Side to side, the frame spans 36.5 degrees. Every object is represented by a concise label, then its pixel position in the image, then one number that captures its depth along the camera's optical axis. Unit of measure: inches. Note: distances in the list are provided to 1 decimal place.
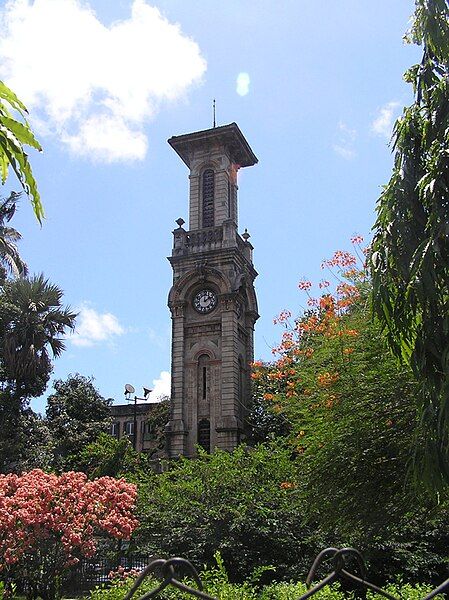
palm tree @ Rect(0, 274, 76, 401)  1121.4
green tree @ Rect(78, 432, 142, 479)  1117.1
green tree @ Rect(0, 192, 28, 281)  1082.1
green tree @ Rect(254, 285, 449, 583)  444.5
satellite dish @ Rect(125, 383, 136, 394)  1401.3
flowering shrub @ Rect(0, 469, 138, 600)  569.6
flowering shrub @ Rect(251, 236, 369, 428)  511.2
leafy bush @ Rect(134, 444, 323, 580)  647.8
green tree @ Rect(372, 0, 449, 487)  194.5
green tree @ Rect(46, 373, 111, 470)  1416.1
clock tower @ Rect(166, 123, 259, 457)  1350.9
